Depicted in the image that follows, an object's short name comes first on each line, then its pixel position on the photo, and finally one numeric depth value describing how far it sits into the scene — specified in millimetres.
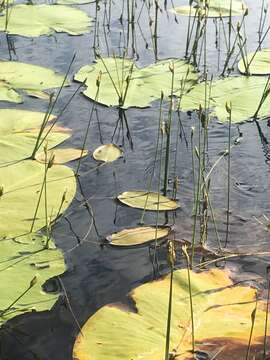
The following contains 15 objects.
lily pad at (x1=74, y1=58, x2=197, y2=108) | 2848
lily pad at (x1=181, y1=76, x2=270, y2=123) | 2729
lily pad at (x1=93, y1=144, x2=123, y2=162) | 2318
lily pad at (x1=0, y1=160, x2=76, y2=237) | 1864
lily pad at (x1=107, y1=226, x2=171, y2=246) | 1800
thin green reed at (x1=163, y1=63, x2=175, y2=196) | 2049
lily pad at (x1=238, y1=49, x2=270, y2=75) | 3209
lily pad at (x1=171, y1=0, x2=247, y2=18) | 4195
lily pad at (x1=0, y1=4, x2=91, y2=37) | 3801
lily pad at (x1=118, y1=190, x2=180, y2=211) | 1988
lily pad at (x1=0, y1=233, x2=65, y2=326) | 1493
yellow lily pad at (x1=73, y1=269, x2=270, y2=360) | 1347
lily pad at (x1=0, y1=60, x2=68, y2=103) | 2885
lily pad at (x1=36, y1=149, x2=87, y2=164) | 2285
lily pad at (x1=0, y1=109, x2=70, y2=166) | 2307
